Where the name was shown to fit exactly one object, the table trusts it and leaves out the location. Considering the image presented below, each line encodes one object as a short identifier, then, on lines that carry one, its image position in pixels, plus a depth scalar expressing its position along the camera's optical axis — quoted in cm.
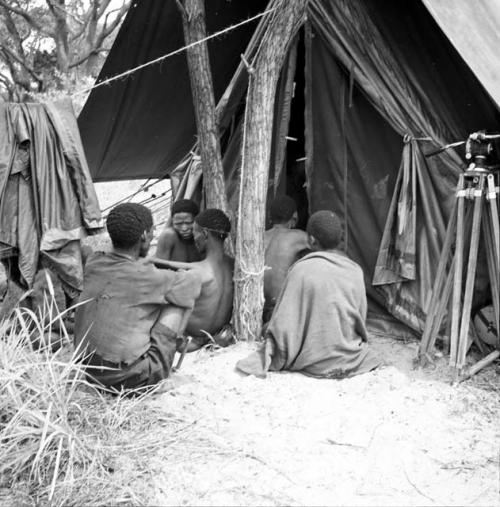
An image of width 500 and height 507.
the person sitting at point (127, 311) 344
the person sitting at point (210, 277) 447
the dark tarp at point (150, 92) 581
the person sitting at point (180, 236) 517
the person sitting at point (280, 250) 487
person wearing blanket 399
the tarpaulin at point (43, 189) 404
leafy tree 1267
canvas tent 433
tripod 390
